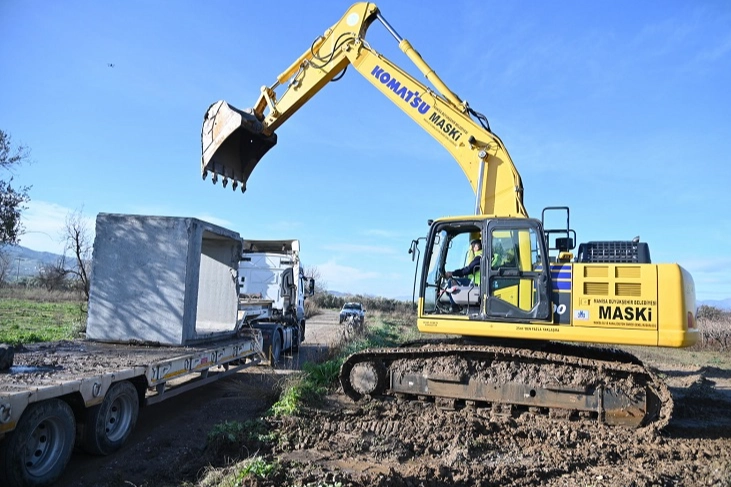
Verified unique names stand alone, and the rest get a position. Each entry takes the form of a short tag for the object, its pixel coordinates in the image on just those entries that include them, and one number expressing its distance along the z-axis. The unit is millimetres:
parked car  27800
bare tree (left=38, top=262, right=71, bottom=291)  43000
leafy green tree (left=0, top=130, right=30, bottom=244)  19141
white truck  15023
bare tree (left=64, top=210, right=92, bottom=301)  17108
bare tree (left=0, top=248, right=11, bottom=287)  33534
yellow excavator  6707
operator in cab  7613
